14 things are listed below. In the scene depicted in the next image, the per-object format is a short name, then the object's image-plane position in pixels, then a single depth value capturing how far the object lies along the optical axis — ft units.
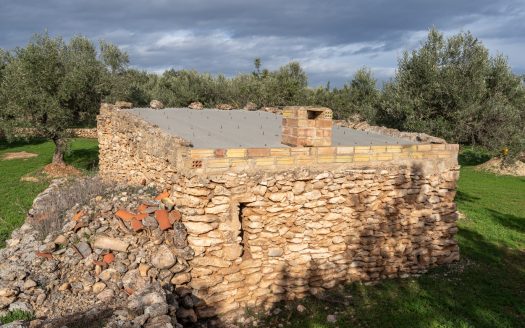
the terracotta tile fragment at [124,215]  22.93
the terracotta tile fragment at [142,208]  23.37
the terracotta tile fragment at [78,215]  24.12
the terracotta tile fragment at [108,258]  20.42
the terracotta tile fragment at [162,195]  24.12
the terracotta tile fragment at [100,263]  20.16
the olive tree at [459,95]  44.52
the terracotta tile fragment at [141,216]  22.63
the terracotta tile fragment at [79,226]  23.06
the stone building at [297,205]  21.45
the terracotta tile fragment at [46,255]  20.84
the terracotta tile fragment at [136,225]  22.05
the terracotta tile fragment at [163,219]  21.82
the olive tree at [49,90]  60.59
